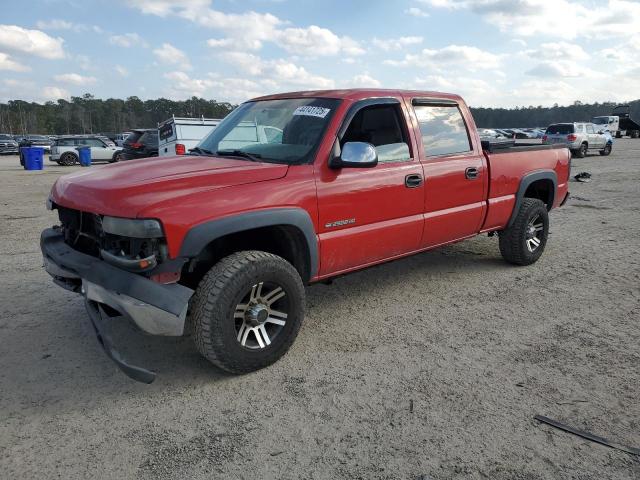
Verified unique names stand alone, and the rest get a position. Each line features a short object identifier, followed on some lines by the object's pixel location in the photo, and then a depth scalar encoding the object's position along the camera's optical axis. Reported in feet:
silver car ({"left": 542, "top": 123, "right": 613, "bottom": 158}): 73.26
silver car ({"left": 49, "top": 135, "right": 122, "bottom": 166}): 78.69
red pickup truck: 9.15
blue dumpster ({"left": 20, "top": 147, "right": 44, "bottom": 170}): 68.01
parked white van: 44.83
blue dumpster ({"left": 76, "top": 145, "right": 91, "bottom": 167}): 75.66
